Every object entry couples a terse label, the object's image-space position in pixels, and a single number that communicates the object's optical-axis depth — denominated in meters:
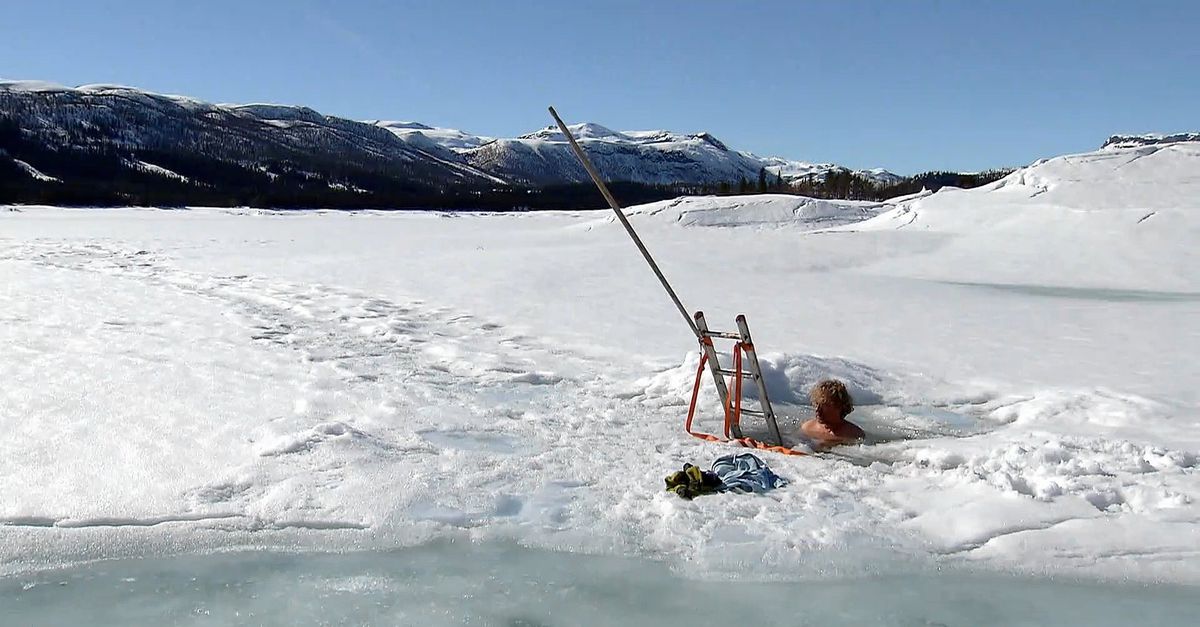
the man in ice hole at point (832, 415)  4.75
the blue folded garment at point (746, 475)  3.87
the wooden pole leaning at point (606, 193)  4.68
